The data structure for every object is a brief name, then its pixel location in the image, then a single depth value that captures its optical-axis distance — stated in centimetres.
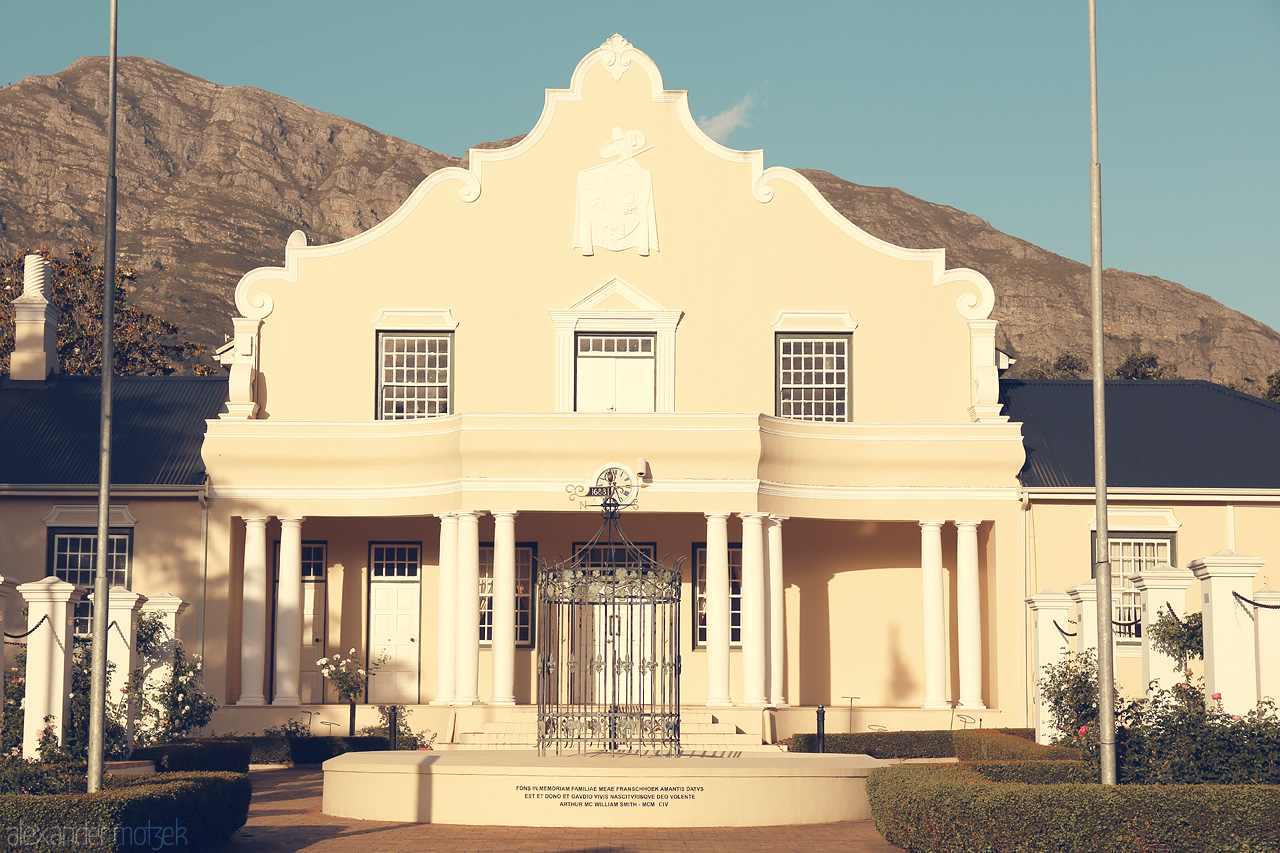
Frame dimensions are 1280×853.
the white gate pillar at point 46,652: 1689
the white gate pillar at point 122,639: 1944
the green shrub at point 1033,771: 1794
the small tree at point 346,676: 2834
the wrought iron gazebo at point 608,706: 2133
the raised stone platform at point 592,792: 1855
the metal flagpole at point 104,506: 1557
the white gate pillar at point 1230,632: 1642
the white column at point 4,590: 1619
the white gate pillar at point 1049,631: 2259
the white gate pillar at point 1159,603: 1769
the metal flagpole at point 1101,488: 1617
